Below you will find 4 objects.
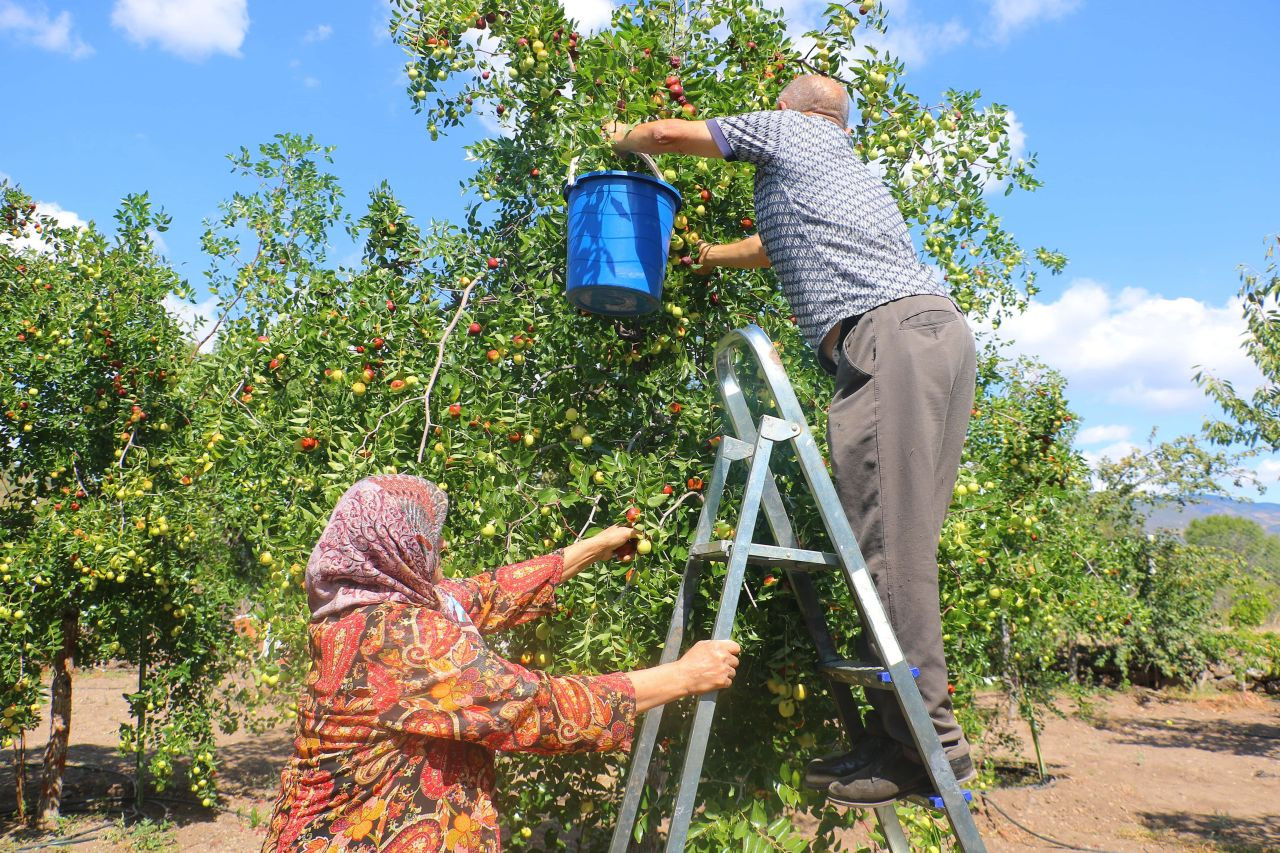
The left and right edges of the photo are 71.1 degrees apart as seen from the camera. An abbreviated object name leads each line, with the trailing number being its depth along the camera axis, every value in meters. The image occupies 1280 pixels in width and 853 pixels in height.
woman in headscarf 1.64
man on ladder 1.83
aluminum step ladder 1.74
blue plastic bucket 2.22
